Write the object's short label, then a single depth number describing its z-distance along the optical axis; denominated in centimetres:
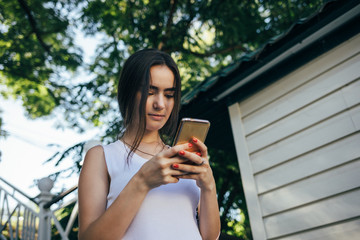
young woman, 108
